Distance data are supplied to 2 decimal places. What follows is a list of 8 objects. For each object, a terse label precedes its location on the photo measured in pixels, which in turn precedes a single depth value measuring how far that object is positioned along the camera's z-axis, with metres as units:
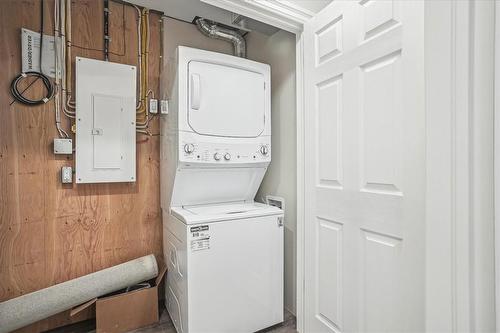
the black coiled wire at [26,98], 1.77
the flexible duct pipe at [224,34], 2.31
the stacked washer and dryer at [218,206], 1.68
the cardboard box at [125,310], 1.81
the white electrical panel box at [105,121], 1.93
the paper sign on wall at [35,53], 1.80
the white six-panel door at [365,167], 1.16
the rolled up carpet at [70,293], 1.62
